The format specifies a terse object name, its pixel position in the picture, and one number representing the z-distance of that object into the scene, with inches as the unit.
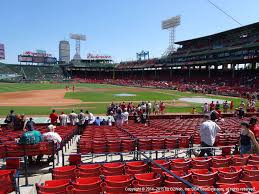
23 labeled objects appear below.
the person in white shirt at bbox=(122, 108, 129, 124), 867.7
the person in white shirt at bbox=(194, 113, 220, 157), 371.9
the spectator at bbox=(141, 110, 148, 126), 920.3
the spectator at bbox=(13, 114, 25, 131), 729.0
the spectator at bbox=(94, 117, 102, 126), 847.7
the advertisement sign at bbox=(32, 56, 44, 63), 5459.6
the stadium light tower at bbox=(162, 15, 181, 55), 4475.9
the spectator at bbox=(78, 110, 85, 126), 781.9
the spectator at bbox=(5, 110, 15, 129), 778.2
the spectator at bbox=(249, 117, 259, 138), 377.2
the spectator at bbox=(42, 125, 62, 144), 395.2
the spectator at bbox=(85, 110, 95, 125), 845.8
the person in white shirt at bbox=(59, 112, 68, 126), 839.0
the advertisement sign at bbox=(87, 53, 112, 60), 5794.8
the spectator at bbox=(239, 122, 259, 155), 343.9
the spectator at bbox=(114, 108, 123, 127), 836.0
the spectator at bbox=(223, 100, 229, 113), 1186.6
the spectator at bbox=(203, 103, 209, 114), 1120.1
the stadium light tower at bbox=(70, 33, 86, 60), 5989.2
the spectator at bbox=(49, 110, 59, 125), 807.5
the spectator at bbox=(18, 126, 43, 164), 364.5
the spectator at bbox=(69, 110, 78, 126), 853.2
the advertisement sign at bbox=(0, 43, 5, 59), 4908.5
